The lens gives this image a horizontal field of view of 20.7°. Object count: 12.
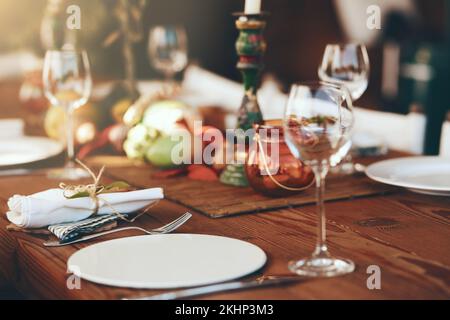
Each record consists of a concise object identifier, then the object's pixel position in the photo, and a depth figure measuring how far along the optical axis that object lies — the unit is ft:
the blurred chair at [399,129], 7.40
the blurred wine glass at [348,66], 6.07
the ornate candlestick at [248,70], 5.56
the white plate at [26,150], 6.27
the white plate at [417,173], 5.23
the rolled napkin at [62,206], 4.68
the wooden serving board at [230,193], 5.10
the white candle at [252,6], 5.50
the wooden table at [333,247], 4.02
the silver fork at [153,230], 4.57
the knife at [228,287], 3.97
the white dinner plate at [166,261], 4.07
